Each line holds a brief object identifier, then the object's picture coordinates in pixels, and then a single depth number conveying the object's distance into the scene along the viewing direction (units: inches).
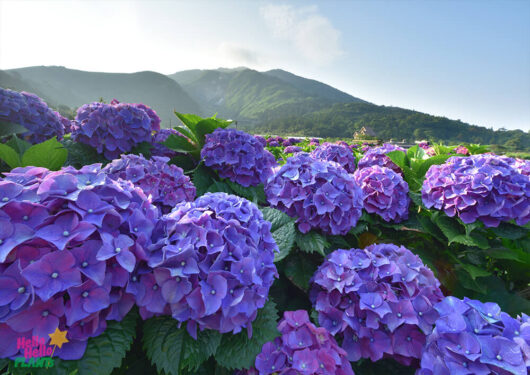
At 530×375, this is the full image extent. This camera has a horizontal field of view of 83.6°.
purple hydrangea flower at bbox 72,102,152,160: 24.8
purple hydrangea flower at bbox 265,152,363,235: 19.2
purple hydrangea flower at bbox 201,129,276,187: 24.3
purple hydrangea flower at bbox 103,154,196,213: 18.9
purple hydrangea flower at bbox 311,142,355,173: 36.6
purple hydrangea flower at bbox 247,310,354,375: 12.7
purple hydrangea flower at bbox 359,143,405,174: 28.5
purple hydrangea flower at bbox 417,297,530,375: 11.8
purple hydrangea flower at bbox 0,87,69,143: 25.8
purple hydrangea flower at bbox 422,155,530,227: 19.5
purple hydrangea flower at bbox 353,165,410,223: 22.3
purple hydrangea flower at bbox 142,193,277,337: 10.6
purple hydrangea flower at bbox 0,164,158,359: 8.3
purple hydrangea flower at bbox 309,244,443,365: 14.8
